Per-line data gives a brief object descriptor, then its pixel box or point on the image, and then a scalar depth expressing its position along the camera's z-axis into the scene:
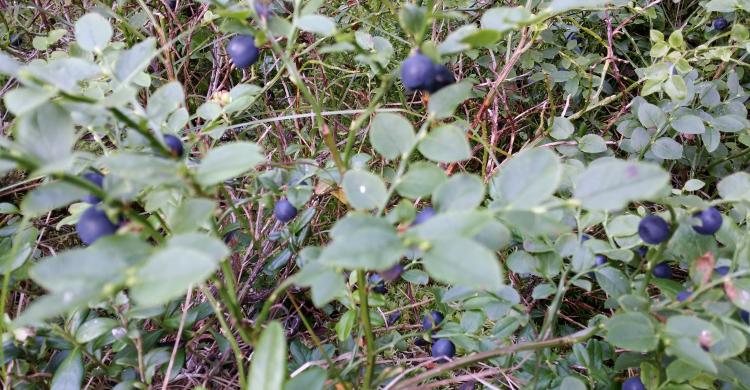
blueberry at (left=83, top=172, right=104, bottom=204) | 0.14
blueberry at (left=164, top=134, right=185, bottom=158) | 0.15
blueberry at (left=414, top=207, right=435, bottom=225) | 0.13
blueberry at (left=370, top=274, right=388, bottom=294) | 0.21
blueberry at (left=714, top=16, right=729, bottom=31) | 0.34
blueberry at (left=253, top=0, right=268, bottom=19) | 0.15
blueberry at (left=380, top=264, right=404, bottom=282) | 0.14
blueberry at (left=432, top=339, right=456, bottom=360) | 0.20
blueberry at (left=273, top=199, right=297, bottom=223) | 0.20
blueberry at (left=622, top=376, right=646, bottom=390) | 0.18
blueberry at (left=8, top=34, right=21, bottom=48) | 0.37
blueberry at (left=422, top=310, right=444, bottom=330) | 0.22
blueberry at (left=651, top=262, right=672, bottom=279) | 0.19
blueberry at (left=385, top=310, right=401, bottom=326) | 0.28
